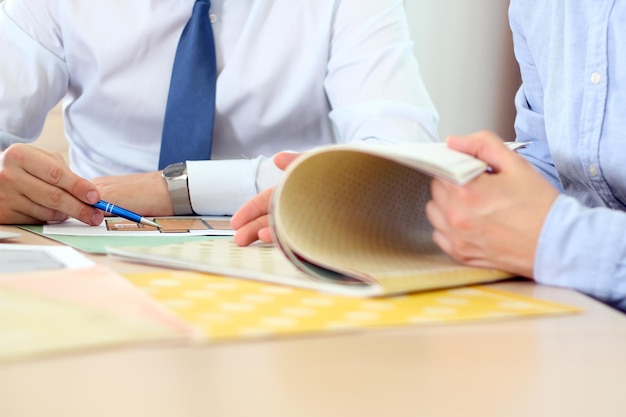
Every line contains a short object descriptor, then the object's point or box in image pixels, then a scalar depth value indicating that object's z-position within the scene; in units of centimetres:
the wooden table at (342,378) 74
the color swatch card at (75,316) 90
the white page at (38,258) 123
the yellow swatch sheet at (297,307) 102
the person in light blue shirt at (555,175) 123
